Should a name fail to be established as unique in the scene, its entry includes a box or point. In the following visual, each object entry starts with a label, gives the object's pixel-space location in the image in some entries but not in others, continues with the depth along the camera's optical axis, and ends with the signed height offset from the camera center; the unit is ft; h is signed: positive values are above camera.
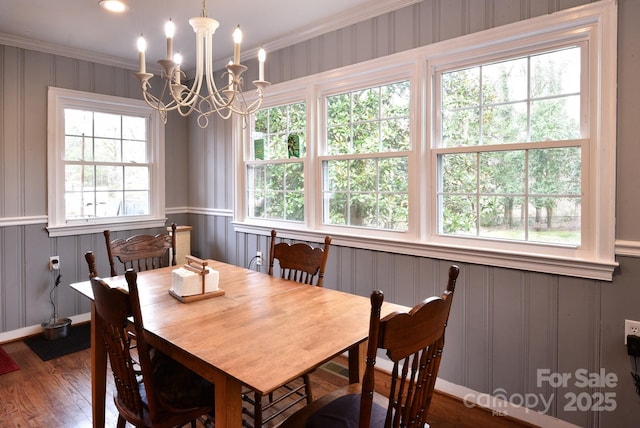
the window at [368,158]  8.69 +1.17
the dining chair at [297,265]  7.28 -1.16
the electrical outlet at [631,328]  5.87 -1.88
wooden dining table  3.95 -1.55
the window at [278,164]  10.74 +1.27
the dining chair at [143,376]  4.34 -2.25
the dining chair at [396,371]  3.37 -1.61
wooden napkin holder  5.93 -1.31
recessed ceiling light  8.34 +4.48
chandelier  5.44 +2.10
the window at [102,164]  11.36 +1.38
